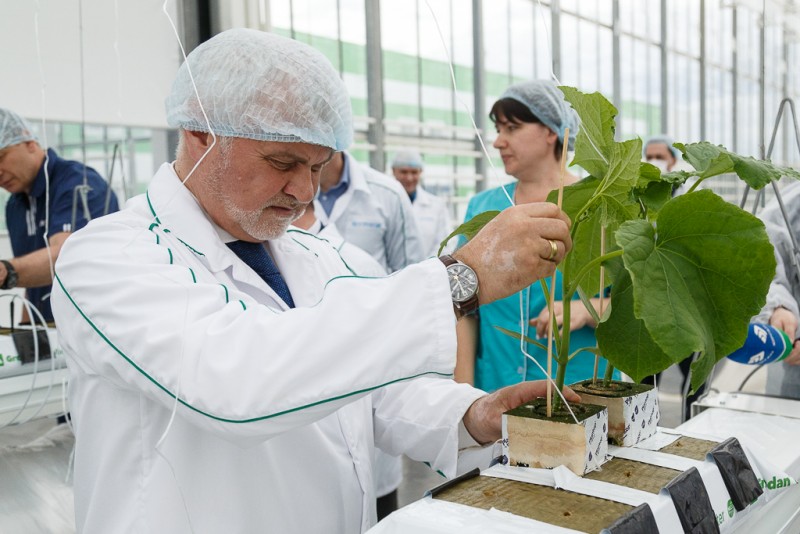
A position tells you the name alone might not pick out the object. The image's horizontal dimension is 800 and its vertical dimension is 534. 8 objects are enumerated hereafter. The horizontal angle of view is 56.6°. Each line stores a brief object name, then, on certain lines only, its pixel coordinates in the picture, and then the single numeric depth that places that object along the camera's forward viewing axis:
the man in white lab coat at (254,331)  0.78
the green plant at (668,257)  0.77
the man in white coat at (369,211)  2.81
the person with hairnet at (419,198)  4.83
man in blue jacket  2.29
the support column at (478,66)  6.66
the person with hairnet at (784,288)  1.48
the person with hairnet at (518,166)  1.94
